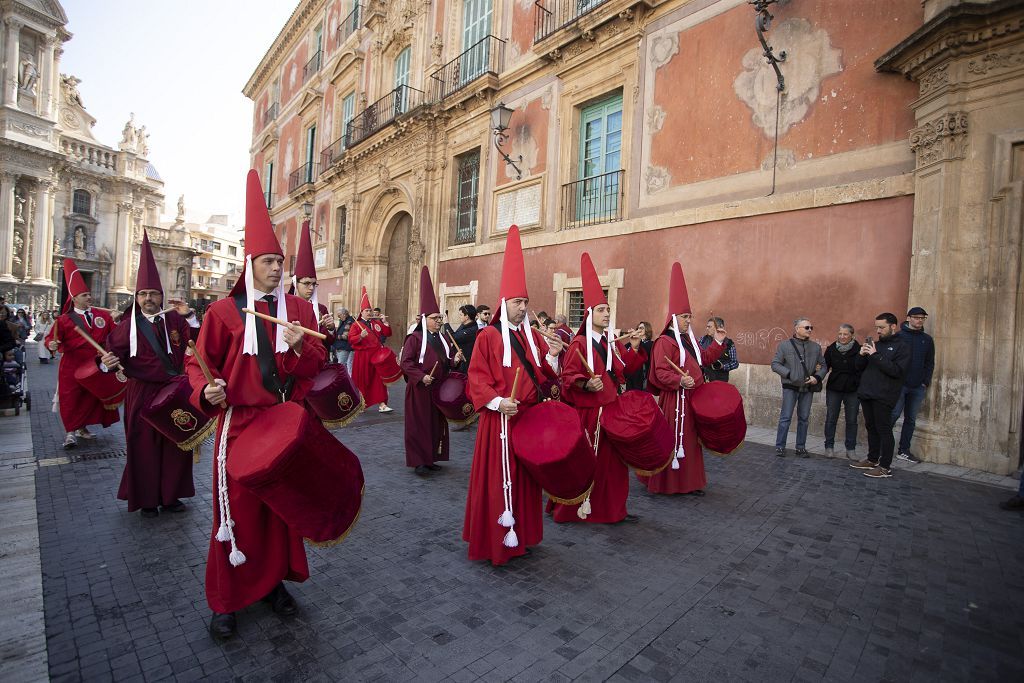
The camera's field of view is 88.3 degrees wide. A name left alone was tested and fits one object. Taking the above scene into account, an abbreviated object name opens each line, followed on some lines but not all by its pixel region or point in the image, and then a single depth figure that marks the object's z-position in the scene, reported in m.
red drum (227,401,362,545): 2.53
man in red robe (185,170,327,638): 2.78
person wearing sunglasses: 7.27
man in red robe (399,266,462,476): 6.14
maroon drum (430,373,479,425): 6.00
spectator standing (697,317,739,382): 7.24
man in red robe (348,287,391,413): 9.41
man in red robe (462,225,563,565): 3.68
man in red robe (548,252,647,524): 4.45
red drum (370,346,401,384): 9.48
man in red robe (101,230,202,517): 4.47
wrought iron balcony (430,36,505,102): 14.65
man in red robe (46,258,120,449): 6.26
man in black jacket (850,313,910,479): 6.25
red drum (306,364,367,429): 4.52
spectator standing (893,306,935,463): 6.75
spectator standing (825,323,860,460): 7.00
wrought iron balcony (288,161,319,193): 26.00
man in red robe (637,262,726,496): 5.39
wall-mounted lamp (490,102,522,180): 12.61
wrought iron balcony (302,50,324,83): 25.94
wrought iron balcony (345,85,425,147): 18.02
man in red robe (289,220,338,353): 5.85
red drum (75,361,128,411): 6.14
